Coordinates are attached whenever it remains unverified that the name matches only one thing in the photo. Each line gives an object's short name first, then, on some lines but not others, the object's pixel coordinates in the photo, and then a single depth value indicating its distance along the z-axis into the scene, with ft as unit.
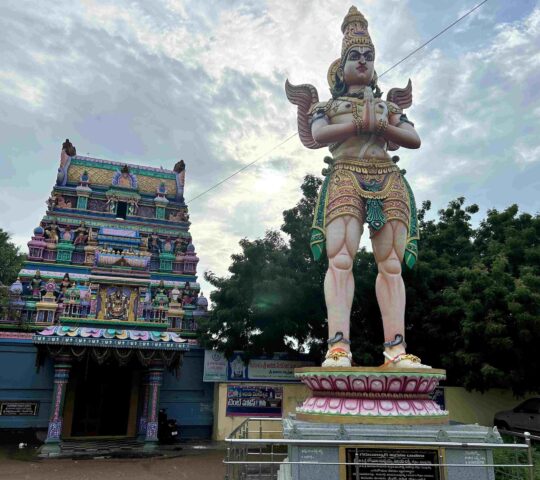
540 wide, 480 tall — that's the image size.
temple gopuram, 42.42
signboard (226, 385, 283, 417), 47.34
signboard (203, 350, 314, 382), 48.52
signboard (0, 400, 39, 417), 45.34
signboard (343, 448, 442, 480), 14.80
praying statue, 20.61
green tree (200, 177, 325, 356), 44.34
